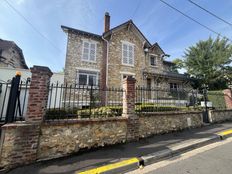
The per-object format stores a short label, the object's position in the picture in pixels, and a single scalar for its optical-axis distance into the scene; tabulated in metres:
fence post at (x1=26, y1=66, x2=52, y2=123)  3.74
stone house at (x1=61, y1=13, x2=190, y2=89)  12.61
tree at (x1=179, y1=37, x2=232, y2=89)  18.97
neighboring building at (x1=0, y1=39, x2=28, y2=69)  15.09
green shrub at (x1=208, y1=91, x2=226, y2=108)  10.09
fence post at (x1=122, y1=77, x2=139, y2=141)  5.17
